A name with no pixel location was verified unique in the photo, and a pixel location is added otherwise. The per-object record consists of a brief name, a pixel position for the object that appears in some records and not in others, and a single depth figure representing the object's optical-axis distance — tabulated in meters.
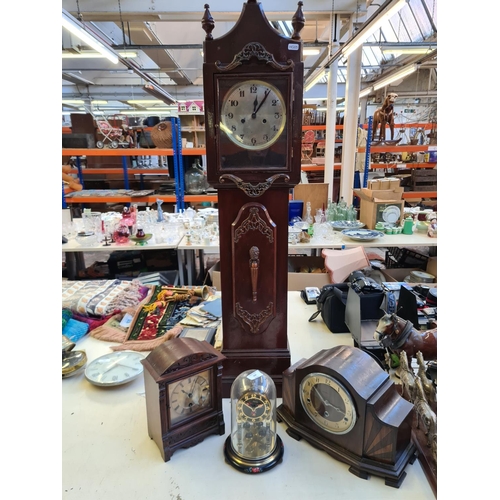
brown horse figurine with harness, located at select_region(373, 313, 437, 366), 1.09
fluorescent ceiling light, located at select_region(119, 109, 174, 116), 11.22
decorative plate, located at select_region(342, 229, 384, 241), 3.11
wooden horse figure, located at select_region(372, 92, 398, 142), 4.32
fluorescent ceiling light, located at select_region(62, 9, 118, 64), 2.66
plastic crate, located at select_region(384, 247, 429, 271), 3.48
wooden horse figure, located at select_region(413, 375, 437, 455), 0.89
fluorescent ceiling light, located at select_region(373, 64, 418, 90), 4.74
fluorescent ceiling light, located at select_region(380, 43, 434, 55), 4.94
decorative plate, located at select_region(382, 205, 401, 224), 3.35
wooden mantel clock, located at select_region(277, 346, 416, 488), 0.86
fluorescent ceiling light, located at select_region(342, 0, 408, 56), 2.46
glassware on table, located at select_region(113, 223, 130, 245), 3.22
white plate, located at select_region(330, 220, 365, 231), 3.46
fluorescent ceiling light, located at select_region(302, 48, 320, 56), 4.83
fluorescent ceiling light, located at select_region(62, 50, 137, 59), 4.47
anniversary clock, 0.91
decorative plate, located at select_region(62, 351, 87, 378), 1.22
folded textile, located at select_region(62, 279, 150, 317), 1.66
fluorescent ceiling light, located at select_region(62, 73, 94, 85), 8.39
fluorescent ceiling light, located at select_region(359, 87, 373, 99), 7.83
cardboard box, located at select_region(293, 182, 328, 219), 3.82
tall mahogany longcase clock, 1.03
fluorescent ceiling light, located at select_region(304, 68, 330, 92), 5.36
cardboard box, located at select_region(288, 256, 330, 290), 2.36
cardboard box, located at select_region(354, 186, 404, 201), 3.40
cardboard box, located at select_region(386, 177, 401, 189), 3.59
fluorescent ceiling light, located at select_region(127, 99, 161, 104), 9.09
